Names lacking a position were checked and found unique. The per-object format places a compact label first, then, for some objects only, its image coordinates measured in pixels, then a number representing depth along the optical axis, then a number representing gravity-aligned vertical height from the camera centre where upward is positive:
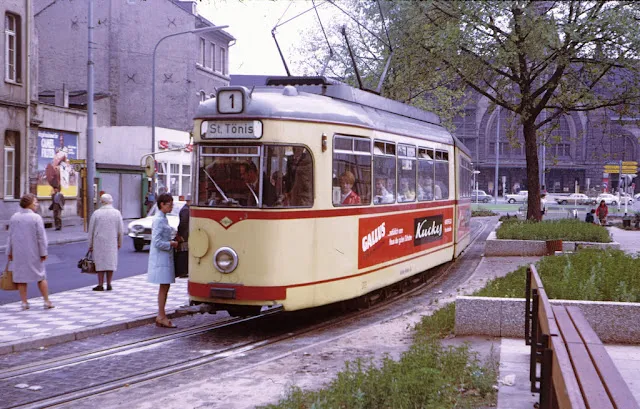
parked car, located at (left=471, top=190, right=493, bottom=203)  84.88 -0.97
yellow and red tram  10.14 -0.15
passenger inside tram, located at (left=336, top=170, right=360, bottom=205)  11.14 -0.04
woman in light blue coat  10.89 -0.88
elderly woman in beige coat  14.17 -0.88
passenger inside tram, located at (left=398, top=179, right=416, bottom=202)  13.37 -0.09
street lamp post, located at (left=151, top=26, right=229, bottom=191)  37.44 +2.94
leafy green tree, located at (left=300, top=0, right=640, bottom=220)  22.05 +3.73
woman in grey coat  11.96 -0.93
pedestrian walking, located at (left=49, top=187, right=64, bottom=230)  32.25 -0.87
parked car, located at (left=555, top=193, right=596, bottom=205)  80.62 -1.09
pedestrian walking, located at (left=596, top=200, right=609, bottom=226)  41.16 -1.19
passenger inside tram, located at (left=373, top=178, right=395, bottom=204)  12.21 -0.10
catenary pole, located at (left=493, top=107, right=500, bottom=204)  82.12 +5.98
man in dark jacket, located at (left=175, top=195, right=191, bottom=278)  11.12 -0.95
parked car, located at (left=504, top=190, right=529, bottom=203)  84.56 -1.02
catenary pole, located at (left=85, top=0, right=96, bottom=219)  27.47 +1.95
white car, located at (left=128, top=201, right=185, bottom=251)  24.00 -1.31
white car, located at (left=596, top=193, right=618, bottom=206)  79.62 -1.00
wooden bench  4.06 -1.00
